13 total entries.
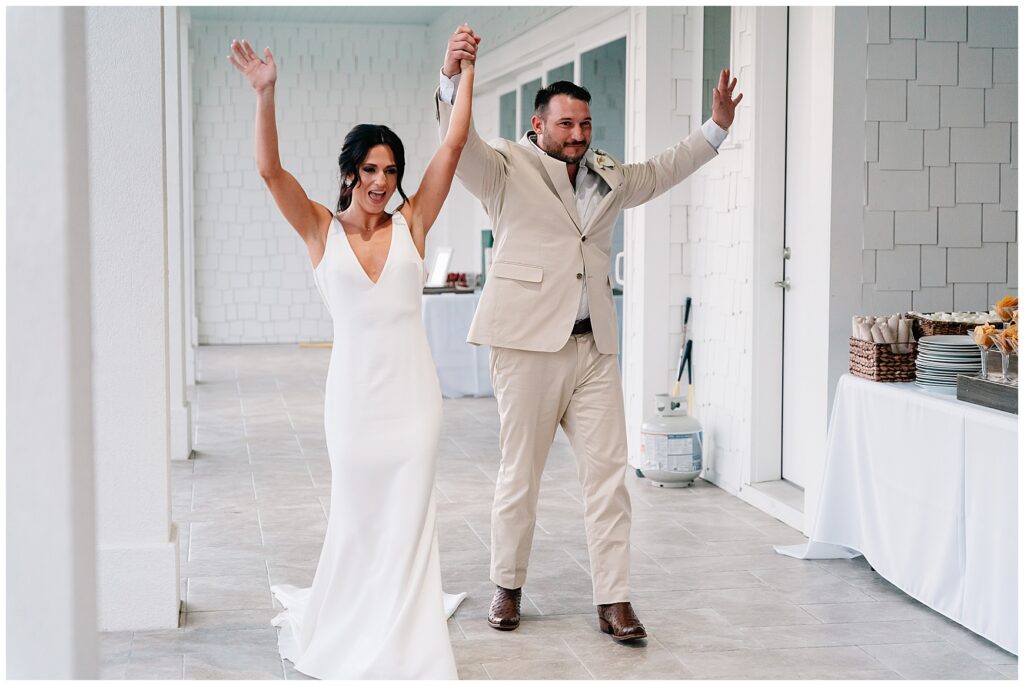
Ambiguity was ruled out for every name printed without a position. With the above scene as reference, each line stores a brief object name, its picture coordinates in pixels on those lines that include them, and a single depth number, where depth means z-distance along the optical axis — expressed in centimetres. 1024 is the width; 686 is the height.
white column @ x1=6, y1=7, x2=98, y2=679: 155
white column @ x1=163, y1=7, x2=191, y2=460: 666
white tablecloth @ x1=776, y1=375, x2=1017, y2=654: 344
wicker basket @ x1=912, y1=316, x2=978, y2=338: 430
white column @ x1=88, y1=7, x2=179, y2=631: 358
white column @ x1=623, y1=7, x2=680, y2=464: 622
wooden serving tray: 351
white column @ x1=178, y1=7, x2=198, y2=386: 1003
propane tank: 584
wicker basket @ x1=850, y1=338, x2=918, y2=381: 423
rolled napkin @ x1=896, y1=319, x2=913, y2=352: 423
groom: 359
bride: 304
